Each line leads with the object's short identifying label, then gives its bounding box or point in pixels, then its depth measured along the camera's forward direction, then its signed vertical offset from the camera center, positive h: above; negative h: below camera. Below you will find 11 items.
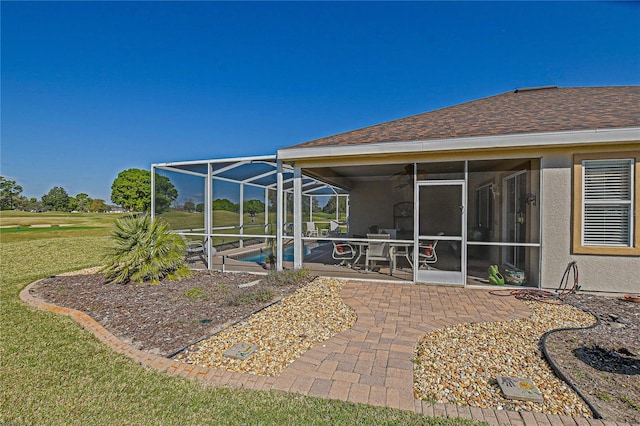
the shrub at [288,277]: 6.94 -1.61
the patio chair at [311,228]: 9.92 -0.69
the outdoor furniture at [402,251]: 7.25 -1.01
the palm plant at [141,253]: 7.14 -1.08
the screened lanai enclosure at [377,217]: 6.64 -0.20
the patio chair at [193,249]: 9.12 -1.22
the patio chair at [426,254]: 6.95 -1.03
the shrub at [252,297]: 5.48 -1.64
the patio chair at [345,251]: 8.23 -1.15
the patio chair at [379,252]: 7.70 -1.10
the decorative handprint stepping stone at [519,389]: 2.61 -1.61
